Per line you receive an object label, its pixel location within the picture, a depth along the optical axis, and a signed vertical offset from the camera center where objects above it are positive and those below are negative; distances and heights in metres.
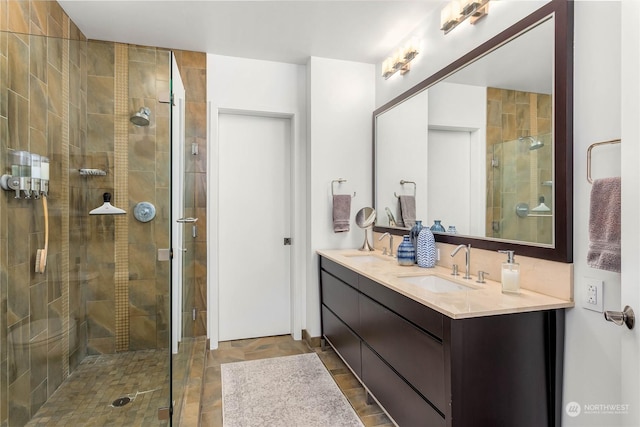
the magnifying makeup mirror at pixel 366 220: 3.02 -0.07
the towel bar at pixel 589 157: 1.32 +0.21
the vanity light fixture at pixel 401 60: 2.53 +1.20
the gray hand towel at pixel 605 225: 1.17 -0.05
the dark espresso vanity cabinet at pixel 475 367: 1.30 -0.64
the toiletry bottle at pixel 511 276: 1.55 -0.29
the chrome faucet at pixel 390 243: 2.77 -0.25
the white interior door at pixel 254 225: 3.19 -0.12
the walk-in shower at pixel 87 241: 1.81 -0.18
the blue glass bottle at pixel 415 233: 2.35 -0.15
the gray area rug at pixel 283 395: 1.98 -1.19
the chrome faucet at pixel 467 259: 1.88 -0.27
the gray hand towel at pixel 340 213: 3.04 -0.01
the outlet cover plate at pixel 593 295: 1.30 -0.32
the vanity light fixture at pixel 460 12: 1.89 +1.15
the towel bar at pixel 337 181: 3.09 +0.28
